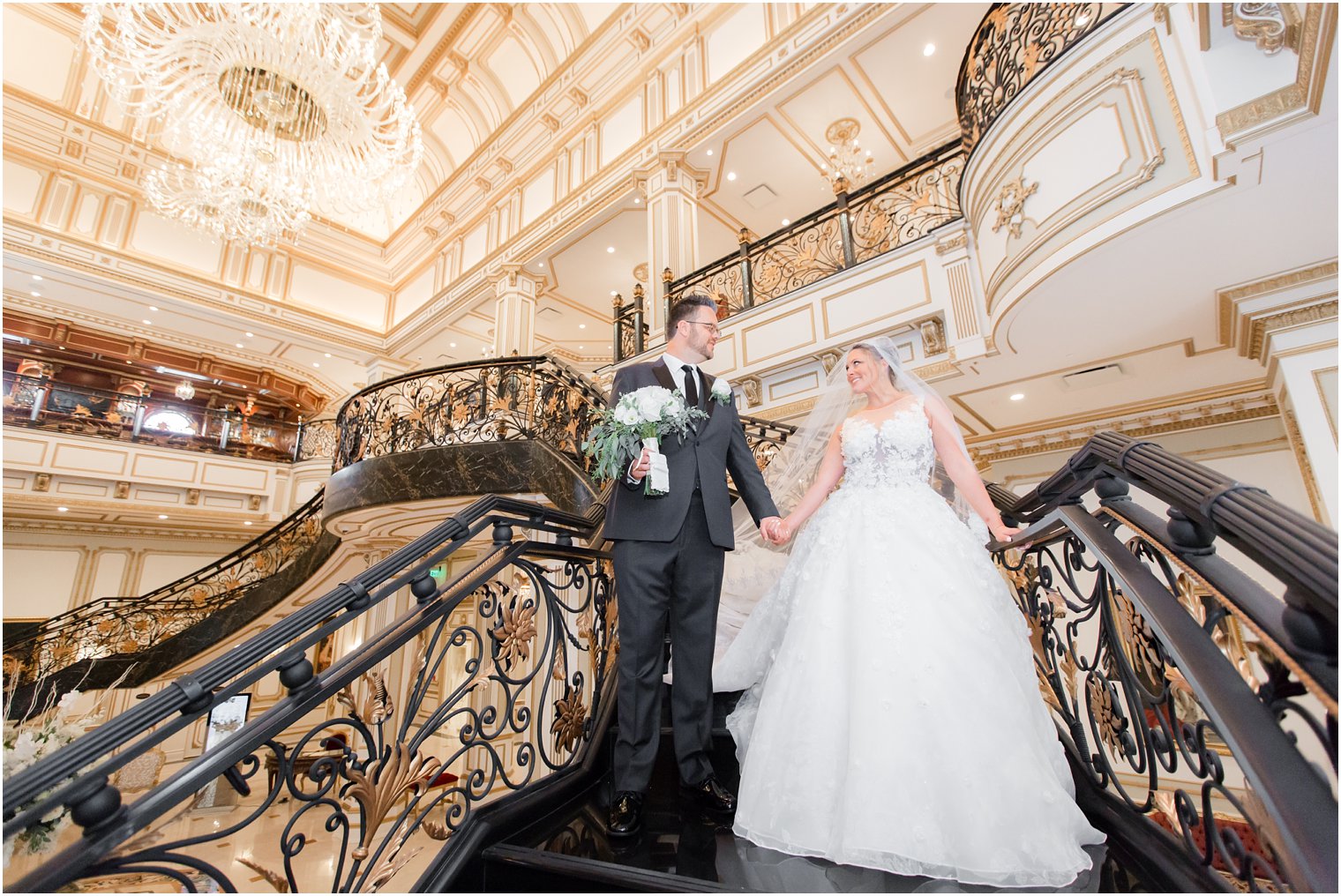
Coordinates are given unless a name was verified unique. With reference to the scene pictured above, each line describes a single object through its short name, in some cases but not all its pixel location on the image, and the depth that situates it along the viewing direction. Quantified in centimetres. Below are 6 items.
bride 138
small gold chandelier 855
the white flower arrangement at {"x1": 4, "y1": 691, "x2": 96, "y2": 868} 165
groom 189
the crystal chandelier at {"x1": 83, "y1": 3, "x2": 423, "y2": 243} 591
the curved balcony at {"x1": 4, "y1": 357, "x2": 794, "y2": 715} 543
